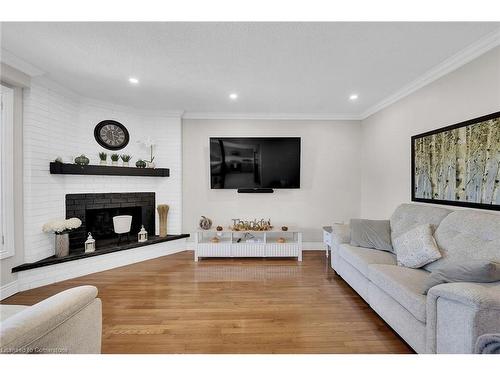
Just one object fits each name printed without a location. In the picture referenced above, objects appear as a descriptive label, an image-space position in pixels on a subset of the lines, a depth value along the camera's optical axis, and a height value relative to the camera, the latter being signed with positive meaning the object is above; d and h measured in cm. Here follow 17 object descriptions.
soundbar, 395 -5
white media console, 356 -98
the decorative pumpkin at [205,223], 369 -59
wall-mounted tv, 386 +42
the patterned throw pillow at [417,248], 193 -55
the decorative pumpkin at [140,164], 369 +38
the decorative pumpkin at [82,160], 311 +38
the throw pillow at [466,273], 138 -55
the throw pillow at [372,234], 256 -55
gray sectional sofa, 117 -71
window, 239 +15
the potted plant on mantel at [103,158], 337 +44
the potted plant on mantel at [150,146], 379 +72
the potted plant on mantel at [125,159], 356 +45
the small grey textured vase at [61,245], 282 -73
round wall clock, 350 +84
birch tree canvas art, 191 +23
